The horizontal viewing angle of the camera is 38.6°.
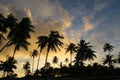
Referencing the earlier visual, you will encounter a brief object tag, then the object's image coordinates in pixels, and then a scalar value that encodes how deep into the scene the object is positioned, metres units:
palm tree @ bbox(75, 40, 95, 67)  65.25
